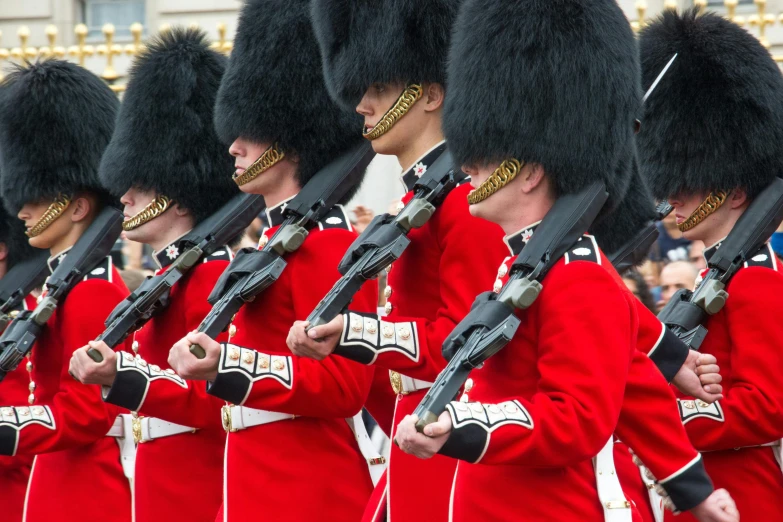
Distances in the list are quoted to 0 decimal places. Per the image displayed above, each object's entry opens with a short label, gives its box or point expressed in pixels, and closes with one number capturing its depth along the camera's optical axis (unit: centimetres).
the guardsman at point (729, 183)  741
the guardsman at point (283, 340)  727
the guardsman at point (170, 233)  796
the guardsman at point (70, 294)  906
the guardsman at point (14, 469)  1020
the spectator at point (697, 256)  1251
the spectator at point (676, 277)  1157
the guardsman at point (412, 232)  675
